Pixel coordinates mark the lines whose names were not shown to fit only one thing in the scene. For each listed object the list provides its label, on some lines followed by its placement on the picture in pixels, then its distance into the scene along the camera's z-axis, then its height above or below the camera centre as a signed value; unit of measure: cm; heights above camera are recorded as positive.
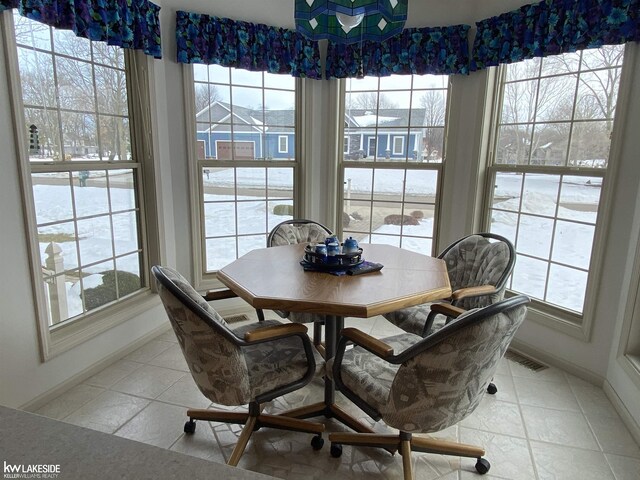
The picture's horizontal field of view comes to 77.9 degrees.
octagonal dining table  176 -62
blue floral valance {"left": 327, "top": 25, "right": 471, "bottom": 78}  318 +89
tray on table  224 -57
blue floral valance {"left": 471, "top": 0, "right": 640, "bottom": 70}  227 +87
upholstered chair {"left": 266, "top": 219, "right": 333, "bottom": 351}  284 -57
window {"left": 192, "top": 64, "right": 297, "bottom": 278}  342 +0
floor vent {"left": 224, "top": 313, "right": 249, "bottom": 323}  349 -140
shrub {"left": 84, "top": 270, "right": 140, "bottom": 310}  275 -96
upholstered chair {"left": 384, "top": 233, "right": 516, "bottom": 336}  228 -71
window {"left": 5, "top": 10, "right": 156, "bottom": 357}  224 -10
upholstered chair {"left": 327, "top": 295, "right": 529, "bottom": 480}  137 -82
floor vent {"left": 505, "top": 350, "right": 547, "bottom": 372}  284 -142
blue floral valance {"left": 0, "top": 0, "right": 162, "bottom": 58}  203 +78
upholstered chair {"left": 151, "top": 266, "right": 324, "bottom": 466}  159 -90
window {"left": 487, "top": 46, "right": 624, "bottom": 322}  261 +0
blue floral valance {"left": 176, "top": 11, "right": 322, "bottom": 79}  305 +91
